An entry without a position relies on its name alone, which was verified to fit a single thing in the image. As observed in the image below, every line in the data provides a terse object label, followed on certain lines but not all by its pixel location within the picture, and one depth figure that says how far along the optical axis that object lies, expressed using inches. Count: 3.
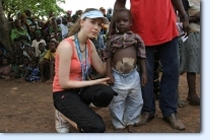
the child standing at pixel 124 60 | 110.3
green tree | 251.6
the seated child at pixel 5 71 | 234.9
